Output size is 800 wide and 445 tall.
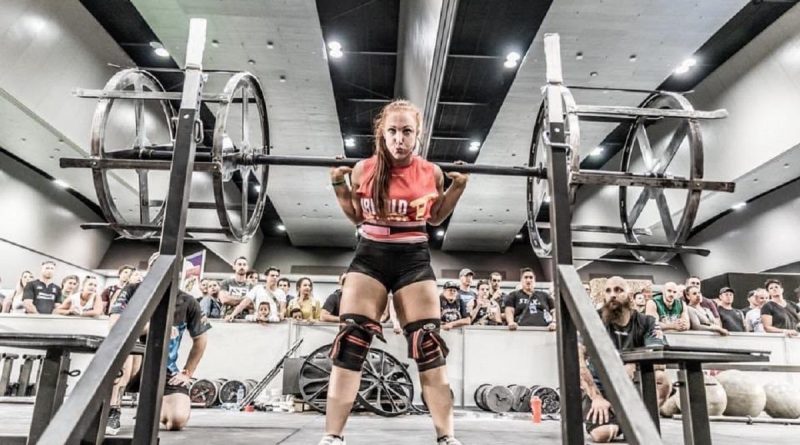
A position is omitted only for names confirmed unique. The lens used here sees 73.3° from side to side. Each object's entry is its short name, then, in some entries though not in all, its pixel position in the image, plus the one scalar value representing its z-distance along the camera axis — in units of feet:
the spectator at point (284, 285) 24.16
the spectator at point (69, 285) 23.80
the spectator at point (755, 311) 22.73
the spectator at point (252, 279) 24.40
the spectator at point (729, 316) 23.31
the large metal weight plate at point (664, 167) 7.29
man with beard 12.45
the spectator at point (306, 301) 22.53
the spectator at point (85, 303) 21.57
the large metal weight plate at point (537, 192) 8.86
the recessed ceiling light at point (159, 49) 27.47
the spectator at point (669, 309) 20.01
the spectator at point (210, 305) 21.76
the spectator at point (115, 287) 20.84
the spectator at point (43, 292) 24.11
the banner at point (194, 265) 29.02
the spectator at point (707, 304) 22.41
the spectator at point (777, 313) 21.44
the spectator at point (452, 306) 22.00
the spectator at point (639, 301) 20.68
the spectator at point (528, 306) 21.81
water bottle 15.80
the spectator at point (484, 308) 22.77
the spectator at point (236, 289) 24.09
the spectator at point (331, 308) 20.70
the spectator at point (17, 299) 23.72
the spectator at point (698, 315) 20.47
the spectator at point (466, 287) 23.93
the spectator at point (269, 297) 22.09
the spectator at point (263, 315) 20.88
